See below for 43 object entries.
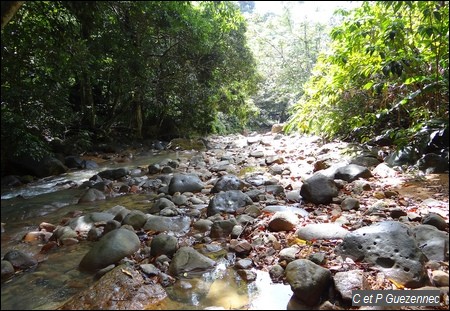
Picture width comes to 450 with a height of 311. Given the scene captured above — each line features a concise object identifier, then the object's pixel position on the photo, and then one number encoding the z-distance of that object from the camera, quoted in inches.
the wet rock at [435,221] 76.1
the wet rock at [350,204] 138.1
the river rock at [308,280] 80.0
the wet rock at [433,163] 69.8
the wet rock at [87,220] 142.6
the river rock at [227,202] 157.5
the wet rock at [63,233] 130.2
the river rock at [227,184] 197.2
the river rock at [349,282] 78.1
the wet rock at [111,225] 136.7
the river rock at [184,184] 204.3
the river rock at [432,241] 67.6
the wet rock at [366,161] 196.1
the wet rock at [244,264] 103.7
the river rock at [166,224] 140.7
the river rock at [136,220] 142.2
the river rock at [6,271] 58.3
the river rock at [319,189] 155.1
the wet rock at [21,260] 92.5
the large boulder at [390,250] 79.9
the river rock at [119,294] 74.4
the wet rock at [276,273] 94.3
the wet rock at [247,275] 97.0
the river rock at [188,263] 102.3
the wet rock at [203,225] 140.6
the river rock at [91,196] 195.4
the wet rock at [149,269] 100.1
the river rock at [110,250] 105.8
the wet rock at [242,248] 113.5
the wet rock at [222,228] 132.3
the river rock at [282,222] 127.0
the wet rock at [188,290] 88.3
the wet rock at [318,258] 95.0
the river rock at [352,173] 174.9
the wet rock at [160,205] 168.3
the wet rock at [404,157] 109.4
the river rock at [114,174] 255.0
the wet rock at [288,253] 102.5
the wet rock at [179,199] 179.0
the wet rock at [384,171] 142.0
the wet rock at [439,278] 61.5
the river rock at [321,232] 111.7
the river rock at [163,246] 114.7
